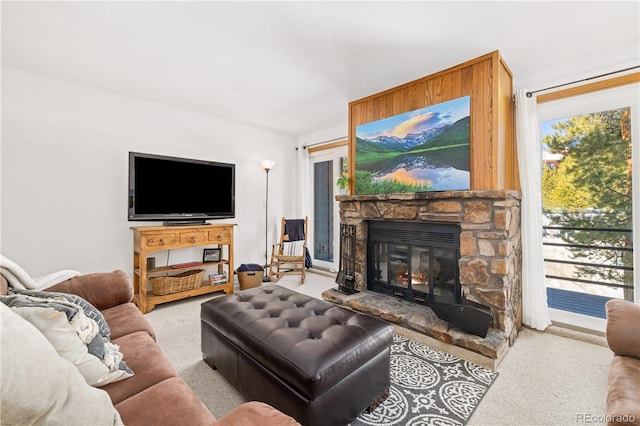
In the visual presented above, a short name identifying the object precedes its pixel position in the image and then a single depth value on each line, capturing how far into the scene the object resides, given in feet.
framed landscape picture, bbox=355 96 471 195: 8.04
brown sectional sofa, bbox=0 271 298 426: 1.67
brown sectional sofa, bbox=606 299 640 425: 3.10
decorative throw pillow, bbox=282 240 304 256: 15.02
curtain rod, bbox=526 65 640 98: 6.95
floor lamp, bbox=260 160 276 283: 14.05
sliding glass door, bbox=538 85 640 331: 7.27
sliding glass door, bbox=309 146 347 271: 14.35
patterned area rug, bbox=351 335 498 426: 4.74
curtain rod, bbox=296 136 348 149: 13.69
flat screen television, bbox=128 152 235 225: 10.03
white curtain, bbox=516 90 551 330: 7.88
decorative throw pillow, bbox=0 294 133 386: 3.06
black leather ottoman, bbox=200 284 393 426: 4.02
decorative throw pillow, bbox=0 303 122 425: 1.62
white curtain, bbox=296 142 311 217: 15.30
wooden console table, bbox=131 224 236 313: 9.43
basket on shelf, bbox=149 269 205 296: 9.89
